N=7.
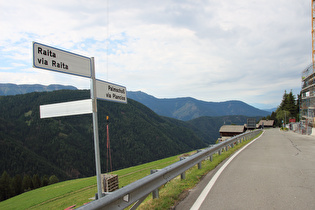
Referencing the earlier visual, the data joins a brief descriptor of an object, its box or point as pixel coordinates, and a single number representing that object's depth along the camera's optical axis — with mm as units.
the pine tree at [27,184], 85825
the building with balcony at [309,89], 59750
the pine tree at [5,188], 84438
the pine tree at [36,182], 86481
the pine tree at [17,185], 86312
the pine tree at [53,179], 98188
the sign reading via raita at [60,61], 3424
